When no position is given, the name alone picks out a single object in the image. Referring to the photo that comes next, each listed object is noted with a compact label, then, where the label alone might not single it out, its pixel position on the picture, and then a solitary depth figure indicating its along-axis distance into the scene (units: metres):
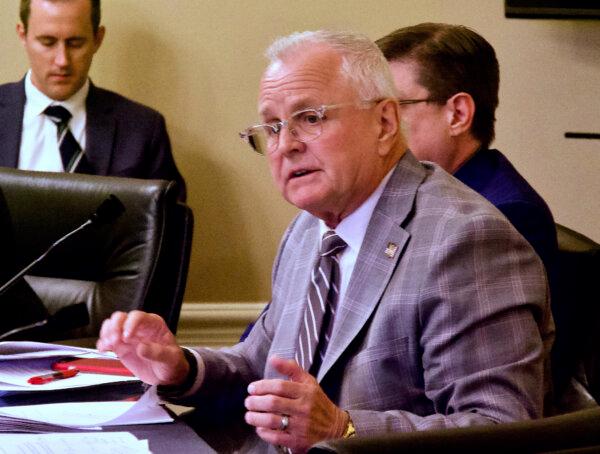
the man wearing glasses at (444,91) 7.23
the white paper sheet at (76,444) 6.44
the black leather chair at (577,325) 6.72
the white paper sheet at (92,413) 6.55
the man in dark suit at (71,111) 8.67
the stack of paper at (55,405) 6.54
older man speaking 6.51
